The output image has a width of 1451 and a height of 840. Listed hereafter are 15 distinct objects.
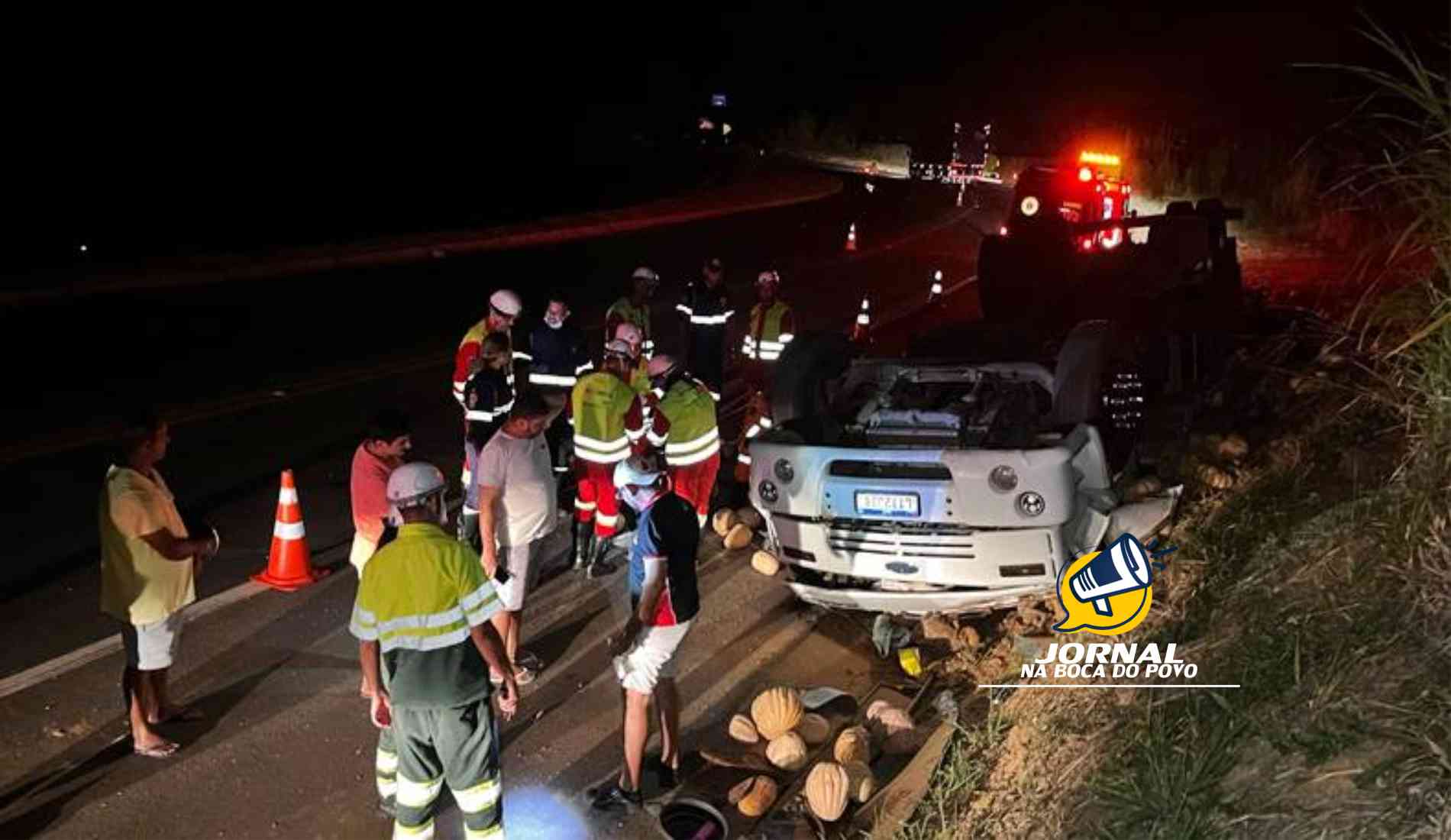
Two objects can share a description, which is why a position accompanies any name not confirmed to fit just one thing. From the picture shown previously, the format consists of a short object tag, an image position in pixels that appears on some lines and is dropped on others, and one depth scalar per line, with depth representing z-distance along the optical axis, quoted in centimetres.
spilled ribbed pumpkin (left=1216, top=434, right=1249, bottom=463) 827
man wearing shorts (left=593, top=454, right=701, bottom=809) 532
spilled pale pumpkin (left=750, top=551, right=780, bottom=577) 791
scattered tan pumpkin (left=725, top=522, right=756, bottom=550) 841
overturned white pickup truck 627
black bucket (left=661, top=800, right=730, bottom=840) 528
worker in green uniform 459
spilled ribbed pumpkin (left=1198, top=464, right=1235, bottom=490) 765
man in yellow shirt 565
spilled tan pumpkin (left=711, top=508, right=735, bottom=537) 860
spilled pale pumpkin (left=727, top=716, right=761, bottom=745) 602
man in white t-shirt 634
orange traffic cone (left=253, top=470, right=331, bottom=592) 766
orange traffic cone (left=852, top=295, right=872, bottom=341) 1286
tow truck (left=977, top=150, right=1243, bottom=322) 1068
